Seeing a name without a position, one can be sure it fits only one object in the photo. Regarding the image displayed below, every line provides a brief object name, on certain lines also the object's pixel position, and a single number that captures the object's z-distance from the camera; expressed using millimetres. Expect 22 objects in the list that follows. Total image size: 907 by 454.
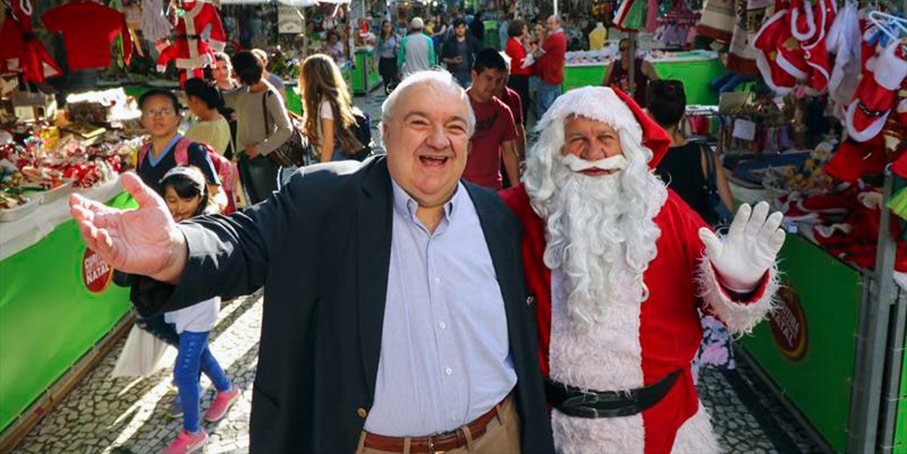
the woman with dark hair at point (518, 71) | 11211
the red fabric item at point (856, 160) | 3225
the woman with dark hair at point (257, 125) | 5691
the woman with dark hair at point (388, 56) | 16422
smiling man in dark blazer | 1931
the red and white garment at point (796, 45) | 3229
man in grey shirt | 13297
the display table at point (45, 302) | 3885
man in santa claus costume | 2268
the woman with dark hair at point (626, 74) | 7219
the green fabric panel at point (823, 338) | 3403
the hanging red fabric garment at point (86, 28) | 6305
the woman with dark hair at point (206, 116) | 5273
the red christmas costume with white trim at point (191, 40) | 6566
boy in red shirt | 4902
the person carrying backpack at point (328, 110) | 5344
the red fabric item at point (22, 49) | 5680
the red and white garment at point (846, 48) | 3150
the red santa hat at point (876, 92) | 2805
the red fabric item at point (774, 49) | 3508
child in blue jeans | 3492
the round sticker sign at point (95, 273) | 4695
